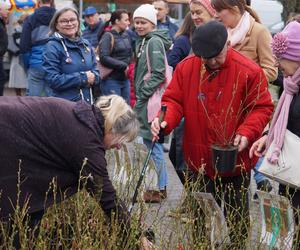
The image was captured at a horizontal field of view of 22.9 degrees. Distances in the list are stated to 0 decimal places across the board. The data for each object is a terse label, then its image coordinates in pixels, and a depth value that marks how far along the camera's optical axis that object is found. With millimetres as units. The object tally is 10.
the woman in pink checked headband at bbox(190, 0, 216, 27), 5094
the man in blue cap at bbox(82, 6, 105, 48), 11500
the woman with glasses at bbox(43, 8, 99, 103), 5895
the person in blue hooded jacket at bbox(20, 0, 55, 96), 7719
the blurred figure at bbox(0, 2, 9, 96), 7934
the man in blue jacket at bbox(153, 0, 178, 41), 10148
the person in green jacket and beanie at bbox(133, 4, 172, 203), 6012
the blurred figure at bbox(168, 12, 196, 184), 6207
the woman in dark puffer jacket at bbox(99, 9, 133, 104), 8375
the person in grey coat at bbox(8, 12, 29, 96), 10086
